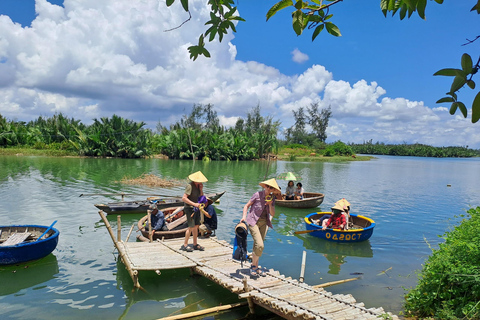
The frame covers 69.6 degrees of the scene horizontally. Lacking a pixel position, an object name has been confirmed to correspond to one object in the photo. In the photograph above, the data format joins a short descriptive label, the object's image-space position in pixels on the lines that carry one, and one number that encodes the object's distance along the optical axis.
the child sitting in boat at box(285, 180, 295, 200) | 15.52
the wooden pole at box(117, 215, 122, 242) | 8.08
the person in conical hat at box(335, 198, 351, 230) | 10.51
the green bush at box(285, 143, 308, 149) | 65.89
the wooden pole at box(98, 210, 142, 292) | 6.57
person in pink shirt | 6.02
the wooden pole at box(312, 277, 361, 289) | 6.39
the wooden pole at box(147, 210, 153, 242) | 8.53
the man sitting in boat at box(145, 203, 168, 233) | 9.13
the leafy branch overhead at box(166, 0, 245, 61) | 2.55
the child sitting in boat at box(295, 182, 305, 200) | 15.42
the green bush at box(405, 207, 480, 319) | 4.68
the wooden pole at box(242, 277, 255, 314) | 5.57
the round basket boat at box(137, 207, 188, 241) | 8.83
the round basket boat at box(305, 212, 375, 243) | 10.06
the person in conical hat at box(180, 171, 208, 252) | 7.36
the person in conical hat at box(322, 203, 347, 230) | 10.34
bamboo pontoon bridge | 4.98
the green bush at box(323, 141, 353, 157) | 66.25
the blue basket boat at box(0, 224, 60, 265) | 7.35
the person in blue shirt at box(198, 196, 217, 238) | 8.80
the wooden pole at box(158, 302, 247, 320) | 5.48
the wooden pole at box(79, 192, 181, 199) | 15.55
